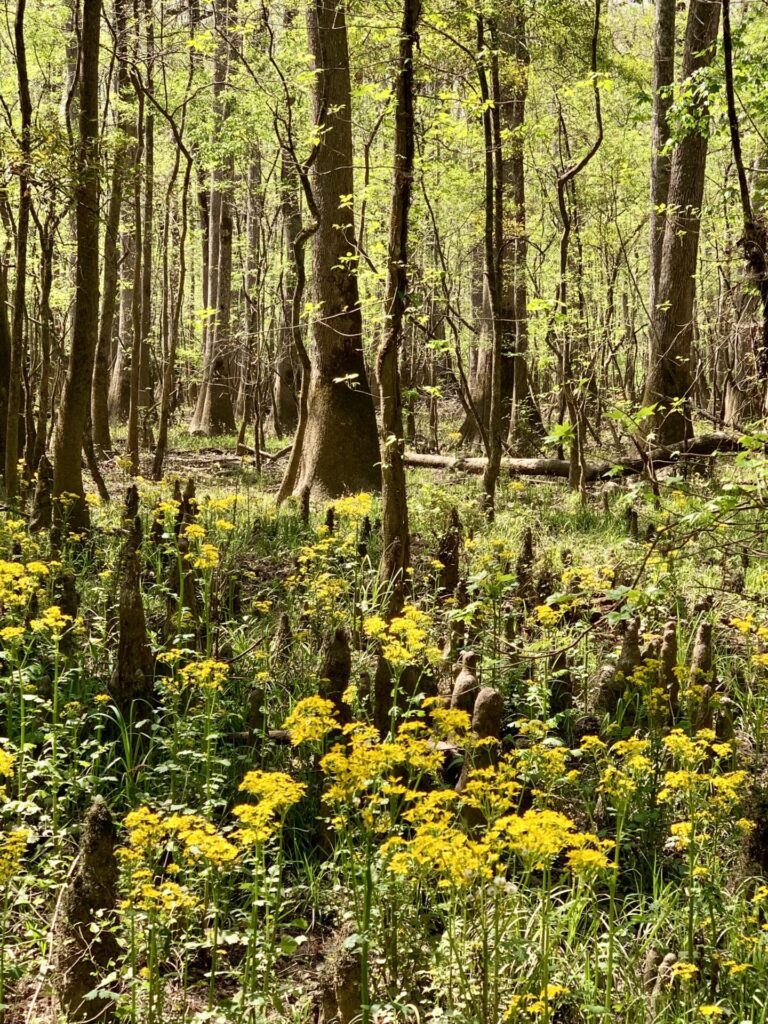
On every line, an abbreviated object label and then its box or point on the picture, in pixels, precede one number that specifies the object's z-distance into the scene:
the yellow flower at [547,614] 4.13
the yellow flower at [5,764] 2.55
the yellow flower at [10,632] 3.42
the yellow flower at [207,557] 4.58
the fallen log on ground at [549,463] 11.51
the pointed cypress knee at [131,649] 4.35
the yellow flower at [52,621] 3.53
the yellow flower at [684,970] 2.34
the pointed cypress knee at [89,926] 2.46
